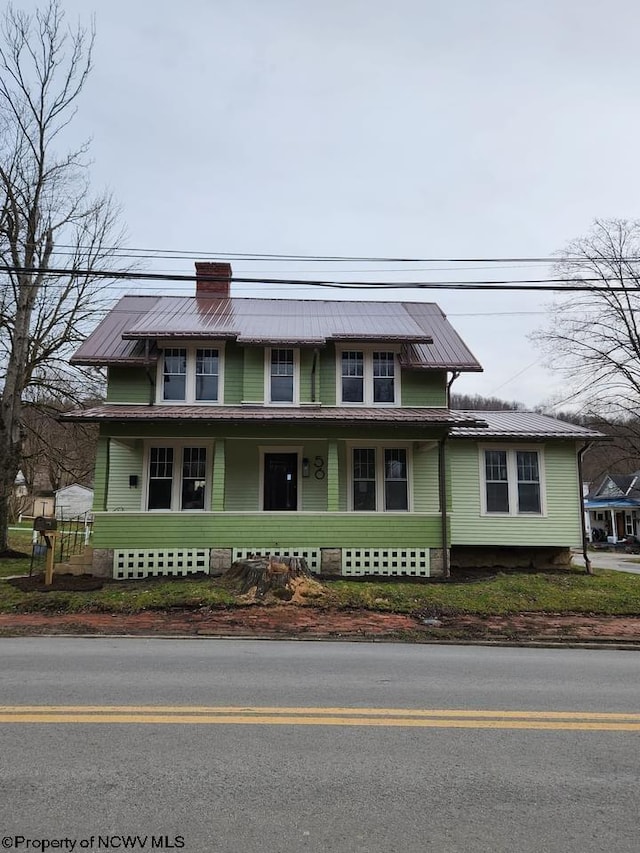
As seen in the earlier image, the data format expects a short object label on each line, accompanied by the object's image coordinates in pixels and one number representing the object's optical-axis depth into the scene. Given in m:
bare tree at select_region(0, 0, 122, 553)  20.33
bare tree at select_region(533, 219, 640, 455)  29.77
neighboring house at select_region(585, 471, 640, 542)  44.59
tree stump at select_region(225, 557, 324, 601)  12.38
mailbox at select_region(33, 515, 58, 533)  13.94
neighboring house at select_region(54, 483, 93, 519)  44.94
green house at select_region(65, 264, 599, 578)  15.38
